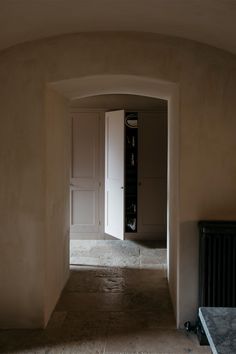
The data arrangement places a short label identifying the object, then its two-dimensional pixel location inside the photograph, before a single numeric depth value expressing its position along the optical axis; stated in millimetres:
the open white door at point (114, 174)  6254
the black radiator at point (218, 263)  3148
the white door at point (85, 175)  6535
